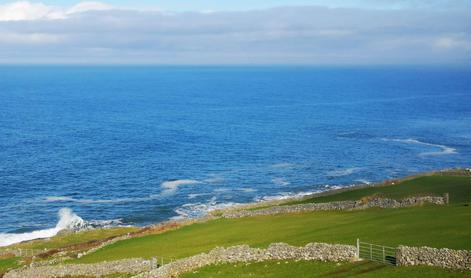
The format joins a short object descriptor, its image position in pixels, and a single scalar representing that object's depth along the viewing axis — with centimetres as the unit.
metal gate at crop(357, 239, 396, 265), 3834
